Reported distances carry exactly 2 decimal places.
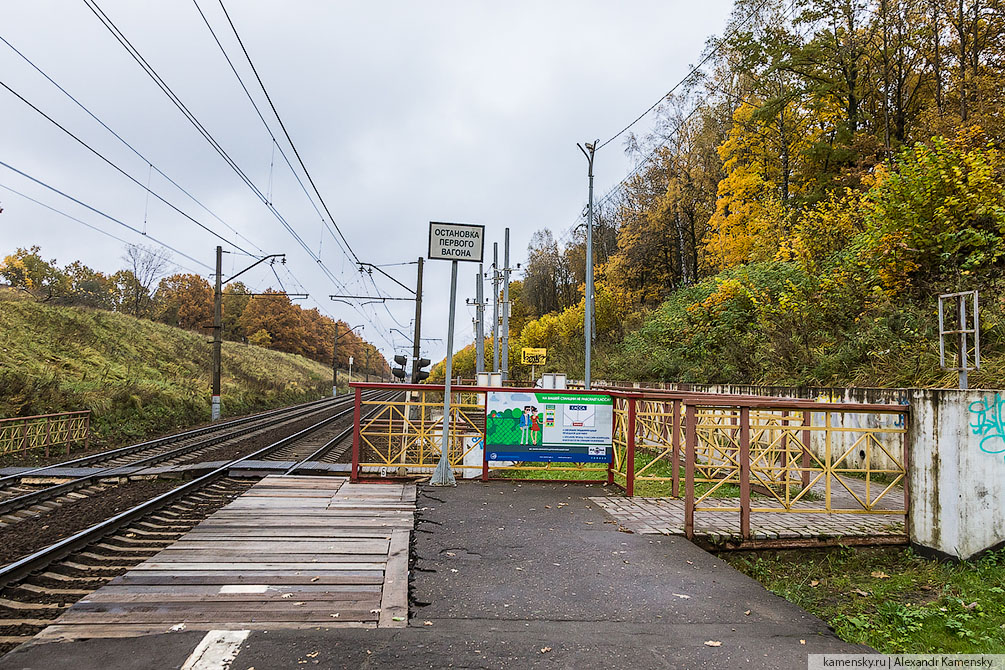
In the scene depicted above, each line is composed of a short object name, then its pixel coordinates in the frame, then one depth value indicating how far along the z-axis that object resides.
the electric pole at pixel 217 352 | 27.59
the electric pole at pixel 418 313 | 29.58
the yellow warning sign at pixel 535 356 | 29.31
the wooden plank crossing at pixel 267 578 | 4.17
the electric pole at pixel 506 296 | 28.08
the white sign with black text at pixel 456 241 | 9.60
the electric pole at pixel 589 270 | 16.58
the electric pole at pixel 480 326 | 26.61
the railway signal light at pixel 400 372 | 27.53
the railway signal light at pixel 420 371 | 19.64
